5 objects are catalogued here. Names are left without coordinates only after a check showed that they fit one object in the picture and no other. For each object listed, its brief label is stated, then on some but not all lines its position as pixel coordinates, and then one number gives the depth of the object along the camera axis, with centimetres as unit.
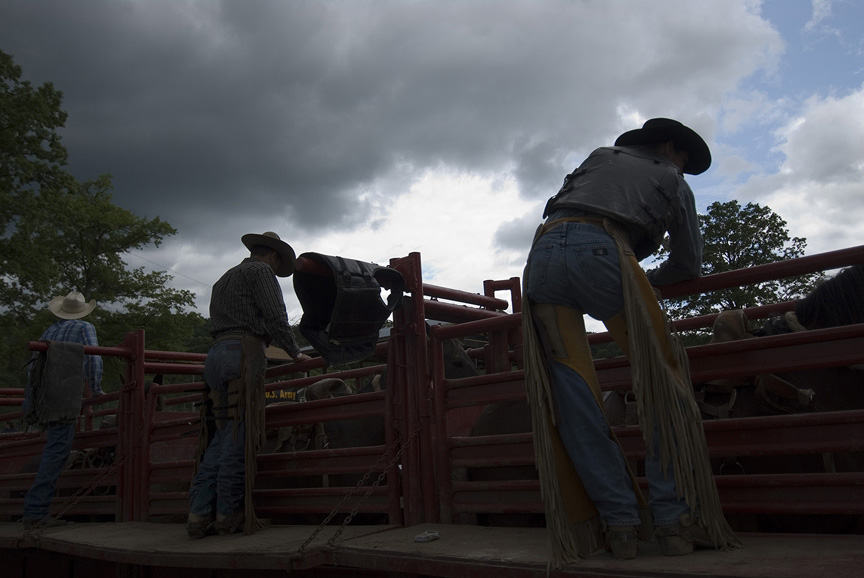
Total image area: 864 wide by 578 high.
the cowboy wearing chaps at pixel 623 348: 211
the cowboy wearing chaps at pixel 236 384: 352
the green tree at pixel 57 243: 1656
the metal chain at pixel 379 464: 300
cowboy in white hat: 452
